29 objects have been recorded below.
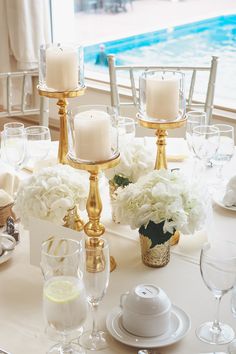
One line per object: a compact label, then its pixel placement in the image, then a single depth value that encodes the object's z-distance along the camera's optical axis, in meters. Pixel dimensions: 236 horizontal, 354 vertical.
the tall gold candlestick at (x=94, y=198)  1.38
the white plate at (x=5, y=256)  1.52
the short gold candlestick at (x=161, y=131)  1.59
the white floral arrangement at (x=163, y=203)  1.41
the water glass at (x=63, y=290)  1.19
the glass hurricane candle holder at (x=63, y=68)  1.70
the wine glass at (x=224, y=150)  1.88
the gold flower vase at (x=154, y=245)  1.44
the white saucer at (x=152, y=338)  1.26
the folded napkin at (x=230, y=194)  1.78
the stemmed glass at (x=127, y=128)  1.81
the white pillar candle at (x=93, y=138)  1.39
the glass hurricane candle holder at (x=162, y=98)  1.61
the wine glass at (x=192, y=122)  1.89
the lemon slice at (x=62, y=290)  1.19
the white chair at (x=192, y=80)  2.48
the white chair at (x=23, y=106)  2.40
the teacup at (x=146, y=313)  1.27
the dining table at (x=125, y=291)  1.27
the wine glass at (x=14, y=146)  1.79
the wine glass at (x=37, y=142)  1.84
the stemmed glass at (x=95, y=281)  1.22
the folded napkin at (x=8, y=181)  1.81
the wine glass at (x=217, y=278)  1.27
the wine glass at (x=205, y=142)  1.85
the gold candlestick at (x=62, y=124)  1.72
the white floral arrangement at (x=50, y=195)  1.47
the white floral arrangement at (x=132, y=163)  1.61
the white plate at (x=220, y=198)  1.78
